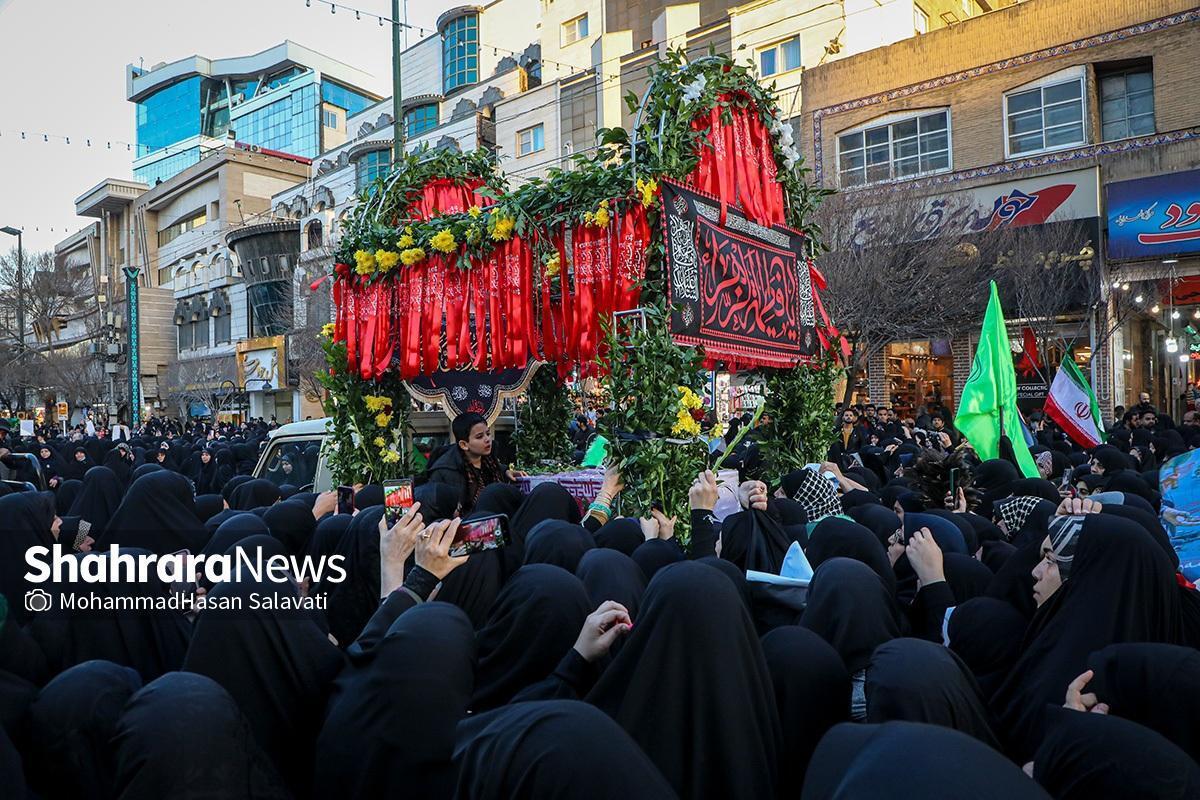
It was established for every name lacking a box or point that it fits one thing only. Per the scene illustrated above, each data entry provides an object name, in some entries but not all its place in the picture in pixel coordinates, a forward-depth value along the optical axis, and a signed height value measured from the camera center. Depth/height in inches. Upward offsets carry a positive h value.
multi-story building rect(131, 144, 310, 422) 1579.7 +298.1
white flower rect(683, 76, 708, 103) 253.4 +98.5
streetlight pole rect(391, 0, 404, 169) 412.8 +167.2
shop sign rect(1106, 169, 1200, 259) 641.0 +138.9
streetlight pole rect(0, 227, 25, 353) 1070.7 +217.2
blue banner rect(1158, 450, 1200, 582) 172.1 -25.9
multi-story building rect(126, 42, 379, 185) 2514.8 +1141.6
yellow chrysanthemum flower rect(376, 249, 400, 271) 318.3 +62.0
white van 340.5 -11.5
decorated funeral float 245.3 +41.2
